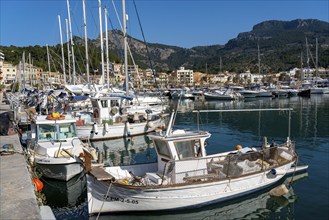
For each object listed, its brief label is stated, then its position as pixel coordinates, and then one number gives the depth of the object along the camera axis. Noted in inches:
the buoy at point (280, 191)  529.3
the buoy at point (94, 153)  614.0
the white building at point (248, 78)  7209.6
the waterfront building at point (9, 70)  4306.1
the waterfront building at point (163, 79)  6963.1
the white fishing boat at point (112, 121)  1033.5
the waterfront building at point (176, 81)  7403.5
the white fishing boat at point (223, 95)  3120.8
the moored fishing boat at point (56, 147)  594.5
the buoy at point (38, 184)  470.7
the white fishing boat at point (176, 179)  454.3
